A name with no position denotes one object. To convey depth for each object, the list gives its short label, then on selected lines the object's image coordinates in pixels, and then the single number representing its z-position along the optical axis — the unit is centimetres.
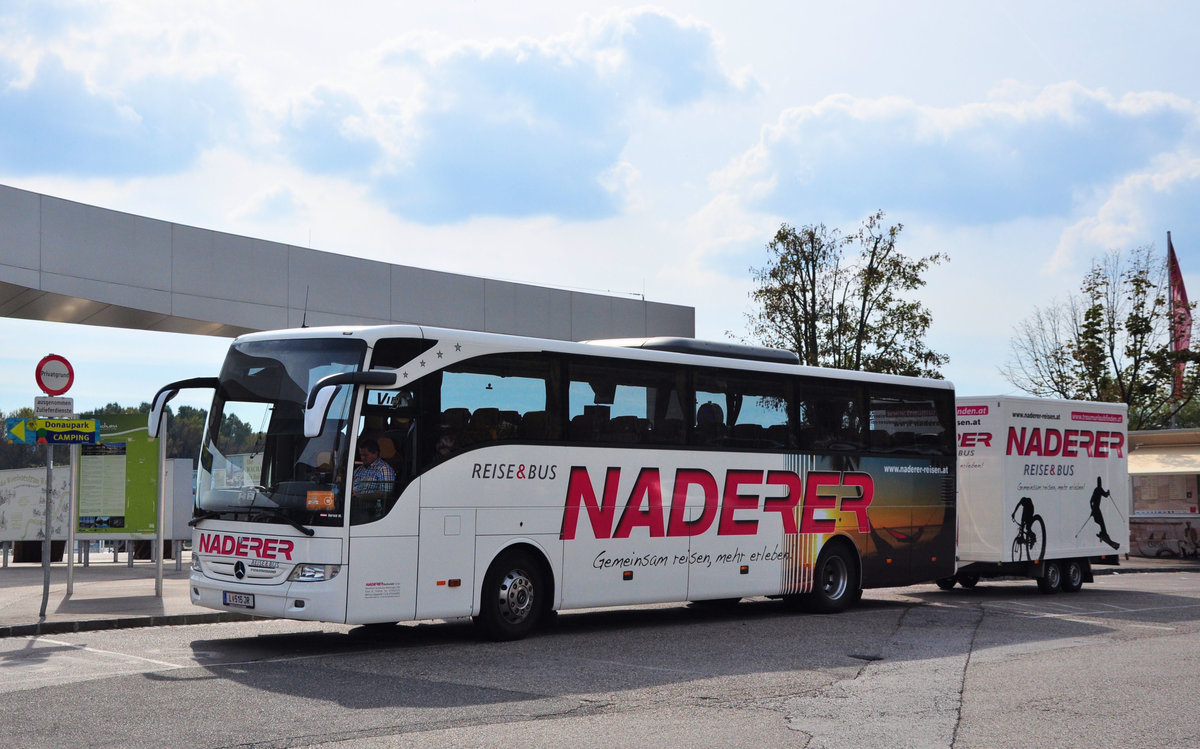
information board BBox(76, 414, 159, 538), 2036
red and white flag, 4181
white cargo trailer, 2016
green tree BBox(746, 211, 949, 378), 3822
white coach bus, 1176
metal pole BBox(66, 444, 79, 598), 1617
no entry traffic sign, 1517
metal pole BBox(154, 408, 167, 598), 1681
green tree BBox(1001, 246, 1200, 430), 4141
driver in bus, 1177
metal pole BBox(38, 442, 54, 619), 1390
